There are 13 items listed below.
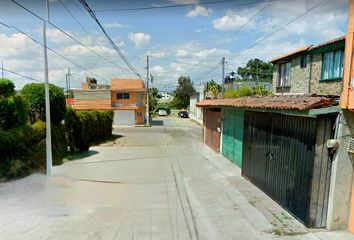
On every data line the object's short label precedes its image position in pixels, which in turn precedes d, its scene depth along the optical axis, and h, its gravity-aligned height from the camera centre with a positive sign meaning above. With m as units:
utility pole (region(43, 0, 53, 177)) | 10.27 -0.90
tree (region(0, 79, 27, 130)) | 10.02 -0.47
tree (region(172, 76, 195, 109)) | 78.19 +2.49
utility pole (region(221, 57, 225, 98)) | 31.65 +3.97
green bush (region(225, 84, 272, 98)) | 22.47 +0.82
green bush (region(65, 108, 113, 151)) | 15.63 -2.05
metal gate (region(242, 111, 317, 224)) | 5.88 -1.54
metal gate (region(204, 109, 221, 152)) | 16.28 -1.89
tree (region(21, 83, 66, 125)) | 12.38 -0.20
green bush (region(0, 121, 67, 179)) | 9.37 -2.22
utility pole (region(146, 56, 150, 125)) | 38.88 +0.14
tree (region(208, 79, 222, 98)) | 34.40 +1.65
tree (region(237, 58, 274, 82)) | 73.00 +9.32
